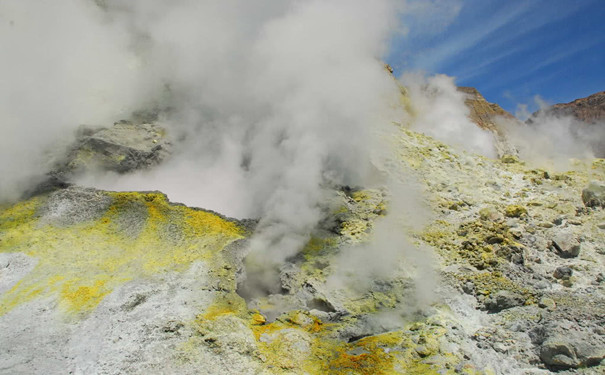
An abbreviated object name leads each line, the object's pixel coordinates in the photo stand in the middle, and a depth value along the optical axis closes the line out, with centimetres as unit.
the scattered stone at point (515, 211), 1174
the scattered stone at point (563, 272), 905
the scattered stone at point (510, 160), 1631
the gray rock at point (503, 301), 848
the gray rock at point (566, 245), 984
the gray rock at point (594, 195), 1180
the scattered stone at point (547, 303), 816
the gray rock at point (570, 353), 670
